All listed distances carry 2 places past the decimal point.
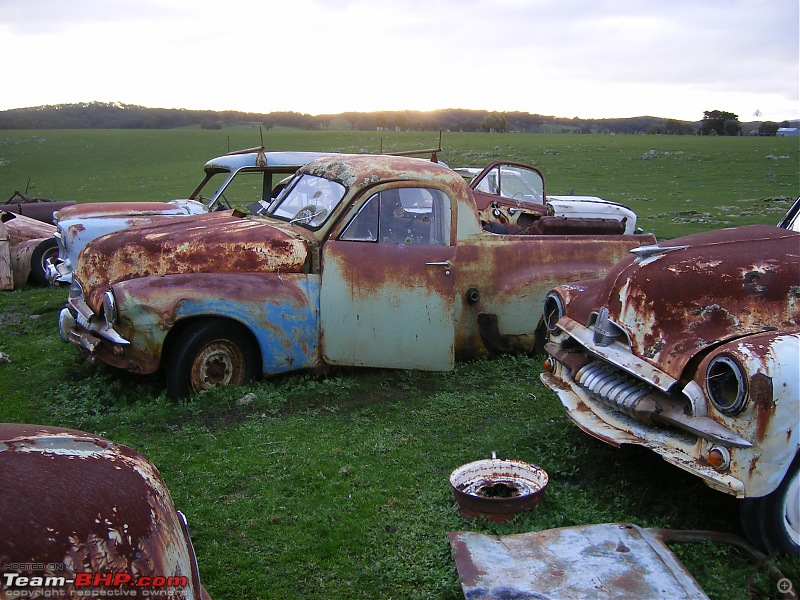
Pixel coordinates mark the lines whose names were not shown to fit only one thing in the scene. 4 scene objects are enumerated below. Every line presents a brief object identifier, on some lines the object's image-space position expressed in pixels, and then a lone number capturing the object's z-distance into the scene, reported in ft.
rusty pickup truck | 17.42
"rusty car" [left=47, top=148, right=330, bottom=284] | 27.53
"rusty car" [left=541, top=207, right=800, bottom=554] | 10.41
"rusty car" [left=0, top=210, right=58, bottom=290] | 33.94
